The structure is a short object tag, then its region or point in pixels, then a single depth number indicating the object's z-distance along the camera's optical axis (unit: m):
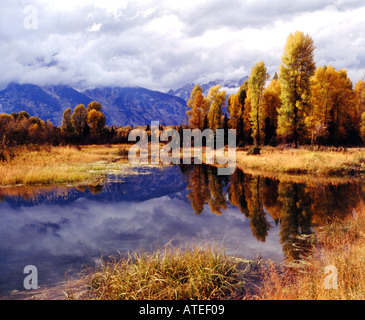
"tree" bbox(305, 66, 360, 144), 31.55
